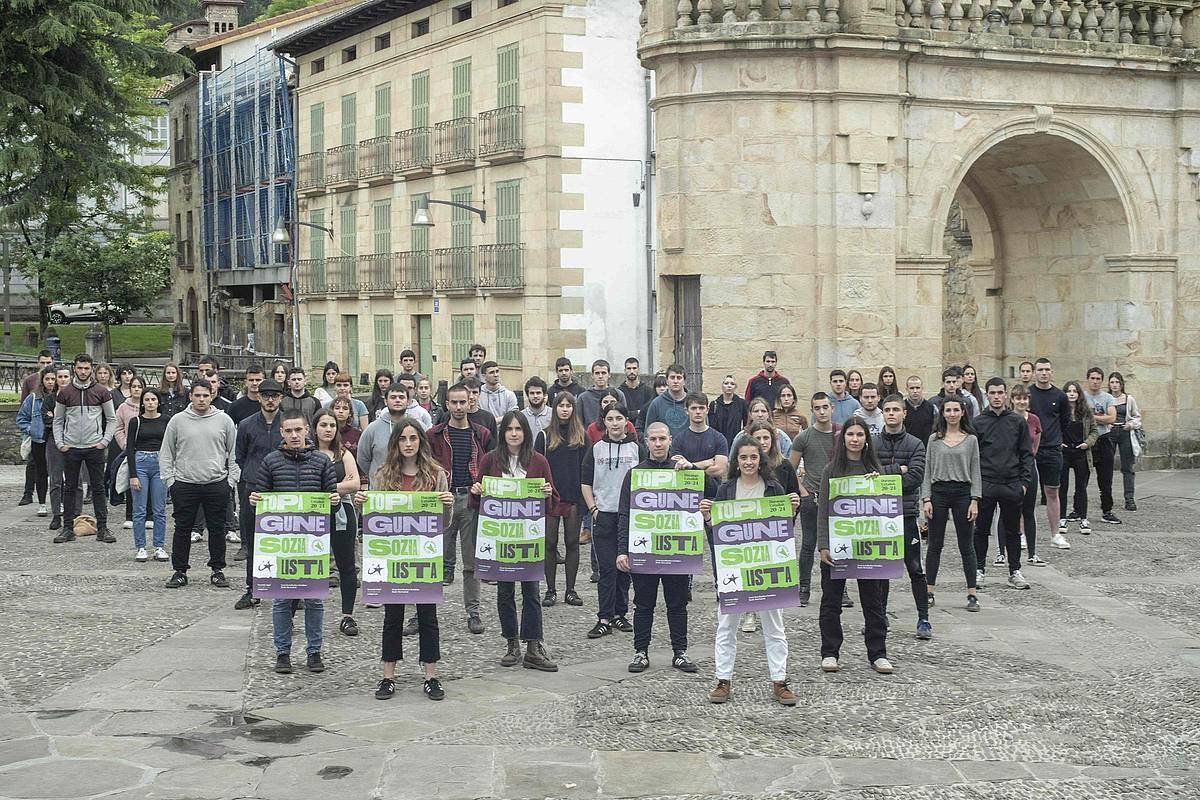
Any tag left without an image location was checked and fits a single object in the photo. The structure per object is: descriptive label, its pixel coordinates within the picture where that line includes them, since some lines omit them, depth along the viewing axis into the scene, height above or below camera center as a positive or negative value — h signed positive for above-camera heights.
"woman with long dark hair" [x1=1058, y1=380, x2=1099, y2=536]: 18.14 -0.95
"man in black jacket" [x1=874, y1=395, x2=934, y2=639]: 12.18 -0.81
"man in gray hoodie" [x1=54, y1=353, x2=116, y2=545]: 17.41 -0.60
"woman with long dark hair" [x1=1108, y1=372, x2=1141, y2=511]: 19.47 -0.83
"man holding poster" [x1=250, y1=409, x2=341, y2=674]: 10.85 -1.12
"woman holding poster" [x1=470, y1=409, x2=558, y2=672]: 11.21 -0.92
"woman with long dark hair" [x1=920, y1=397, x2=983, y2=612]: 12.94 -0.88
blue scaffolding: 49.00 +6.55
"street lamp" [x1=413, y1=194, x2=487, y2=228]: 33.41 +3.16
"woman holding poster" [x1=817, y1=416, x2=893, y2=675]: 11.07 -1.53
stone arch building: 21.33 +2.62
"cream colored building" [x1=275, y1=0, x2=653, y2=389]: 33.84 +4.12
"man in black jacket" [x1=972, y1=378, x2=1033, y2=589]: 13.88 -0.85
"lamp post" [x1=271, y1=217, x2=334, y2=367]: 46.19 +2.00
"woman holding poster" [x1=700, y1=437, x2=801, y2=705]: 10.12 -1.76
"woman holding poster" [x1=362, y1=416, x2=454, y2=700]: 10.29 -0.77
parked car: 70.31 +2.50
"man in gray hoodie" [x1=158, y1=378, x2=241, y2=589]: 14.01 -0.77
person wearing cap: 13.43 -0.55
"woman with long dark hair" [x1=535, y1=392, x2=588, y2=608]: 13.24 -0.71
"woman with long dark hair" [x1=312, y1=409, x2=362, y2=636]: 11.90 -1.00
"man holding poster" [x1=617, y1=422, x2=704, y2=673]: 11.09 -1.15
